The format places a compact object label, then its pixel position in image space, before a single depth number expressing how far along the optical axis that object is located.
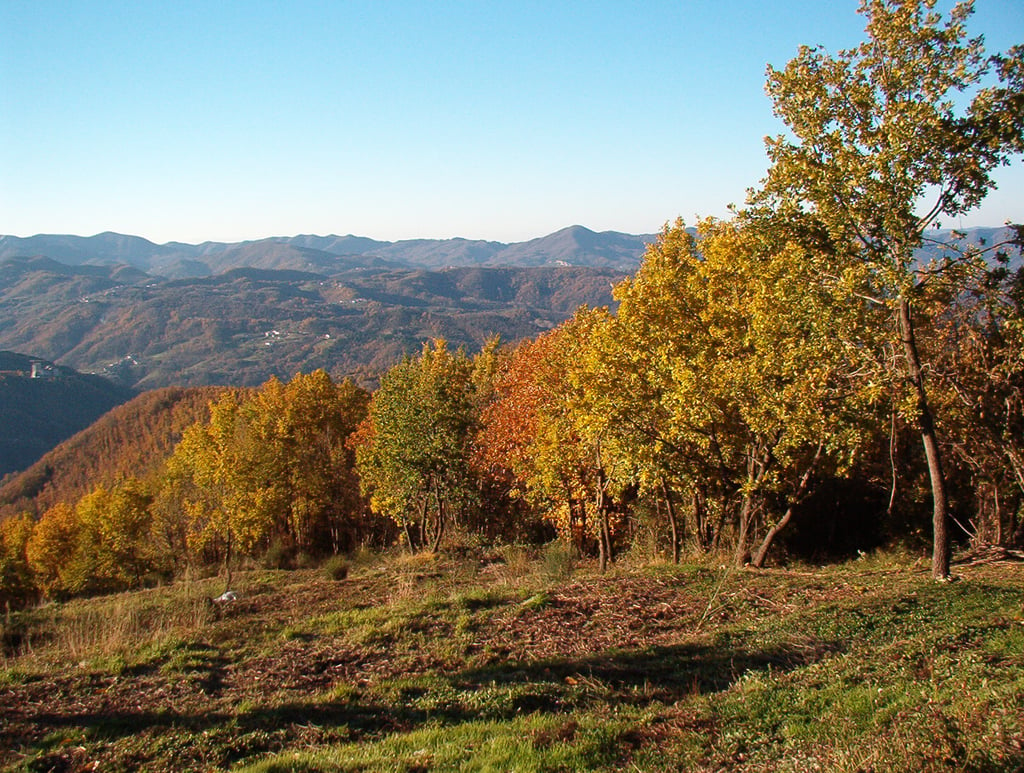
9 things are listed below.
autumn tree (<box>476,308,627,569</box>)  17.92
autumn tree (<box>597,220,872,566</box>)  12.88
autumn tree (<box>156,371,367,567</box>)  37.12
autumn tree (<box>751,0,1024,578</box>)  11.22
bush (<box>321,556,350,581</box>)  22.49
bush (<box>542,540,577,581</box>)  17.67
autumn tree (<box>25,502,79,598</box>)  58.38
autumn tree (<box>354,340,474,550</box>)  28.92
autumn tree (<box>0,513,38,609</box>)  48.31
